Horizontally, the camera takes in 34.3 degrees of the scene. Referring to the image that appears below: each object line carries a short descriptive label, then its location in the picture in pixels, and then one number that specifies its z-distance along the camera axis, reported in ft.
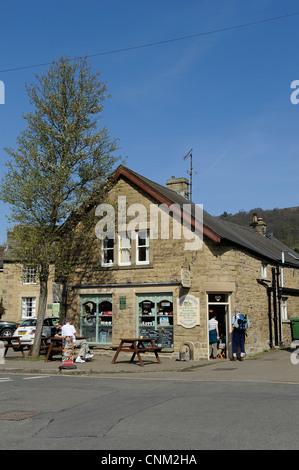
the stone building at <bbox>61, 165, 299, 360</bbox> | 63.36
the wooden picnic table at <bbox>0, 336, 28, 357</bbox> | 62.90
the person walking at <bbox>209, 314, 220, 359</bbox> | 62.18
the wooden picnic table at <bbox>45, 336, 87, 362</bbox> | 58.27
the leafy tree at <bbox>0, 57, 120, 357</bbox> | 62.28
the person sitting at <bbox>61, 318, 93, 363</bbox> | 60.14
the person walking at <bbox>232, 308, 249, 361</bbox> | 60.23
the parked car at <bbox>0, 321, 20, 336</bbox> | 100.68
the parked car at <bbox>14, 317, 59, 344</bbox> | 82.99
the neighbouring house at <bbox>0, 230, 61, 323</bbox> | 120.47
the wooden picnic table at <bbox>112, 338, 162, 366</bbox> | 53.57
